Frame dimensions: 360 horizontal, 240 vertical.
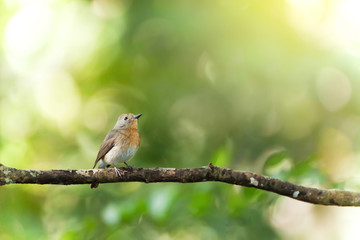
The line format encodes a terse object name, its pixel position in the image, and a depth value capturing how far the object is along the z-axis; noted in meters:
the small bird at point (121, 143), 10.08
